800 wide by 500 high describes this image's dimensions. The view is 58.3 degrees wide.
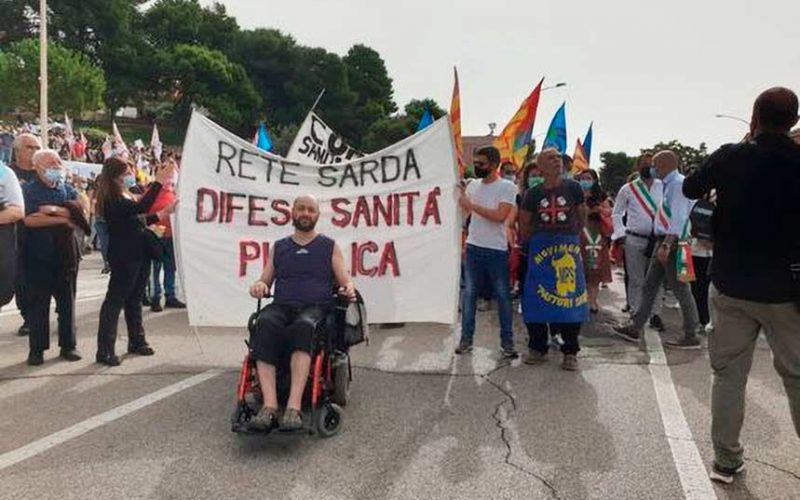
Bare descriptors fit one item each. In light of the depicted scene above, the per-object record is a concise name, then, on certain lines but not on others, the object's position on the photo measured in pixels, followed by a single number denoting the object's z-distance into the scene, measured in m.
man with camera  3.51
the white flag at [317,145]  8.87
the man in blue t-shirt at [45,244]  5.90
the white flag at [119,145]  14.08
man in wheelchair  4.21
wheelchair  4.22
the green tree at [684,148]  56.81
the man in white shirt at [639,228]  7.32
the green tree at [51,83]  40.44
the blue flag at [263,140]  13.04
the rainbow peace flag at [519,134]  9.95
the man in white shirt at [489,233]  6.15
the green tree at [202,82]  62.34
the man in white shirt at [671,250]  6.77
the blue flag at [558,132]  11.61
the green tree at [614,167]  64.99
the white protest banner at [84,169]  17.28
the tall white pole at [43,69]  20.74
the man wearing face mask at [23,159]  6.02
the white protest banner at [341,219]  6.08
